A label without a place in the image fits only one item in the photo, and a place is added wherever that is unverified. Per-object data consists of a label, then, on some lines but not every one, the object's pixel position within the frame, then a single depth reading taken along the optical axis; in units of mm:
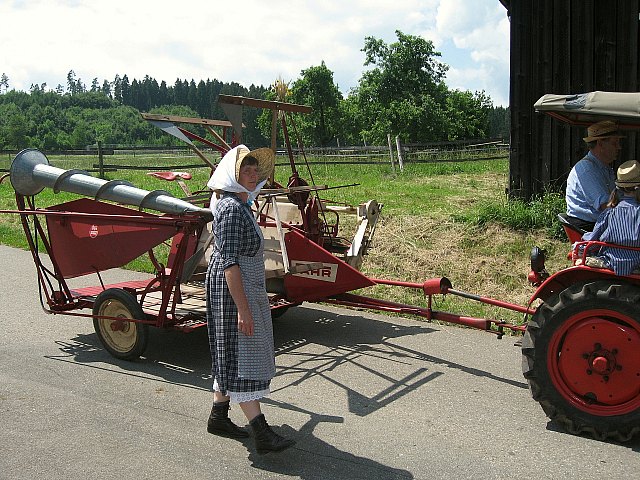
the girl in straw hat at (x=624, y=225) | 4238
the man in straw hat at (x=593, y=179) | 4668
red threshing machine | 4281
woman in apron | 4043
